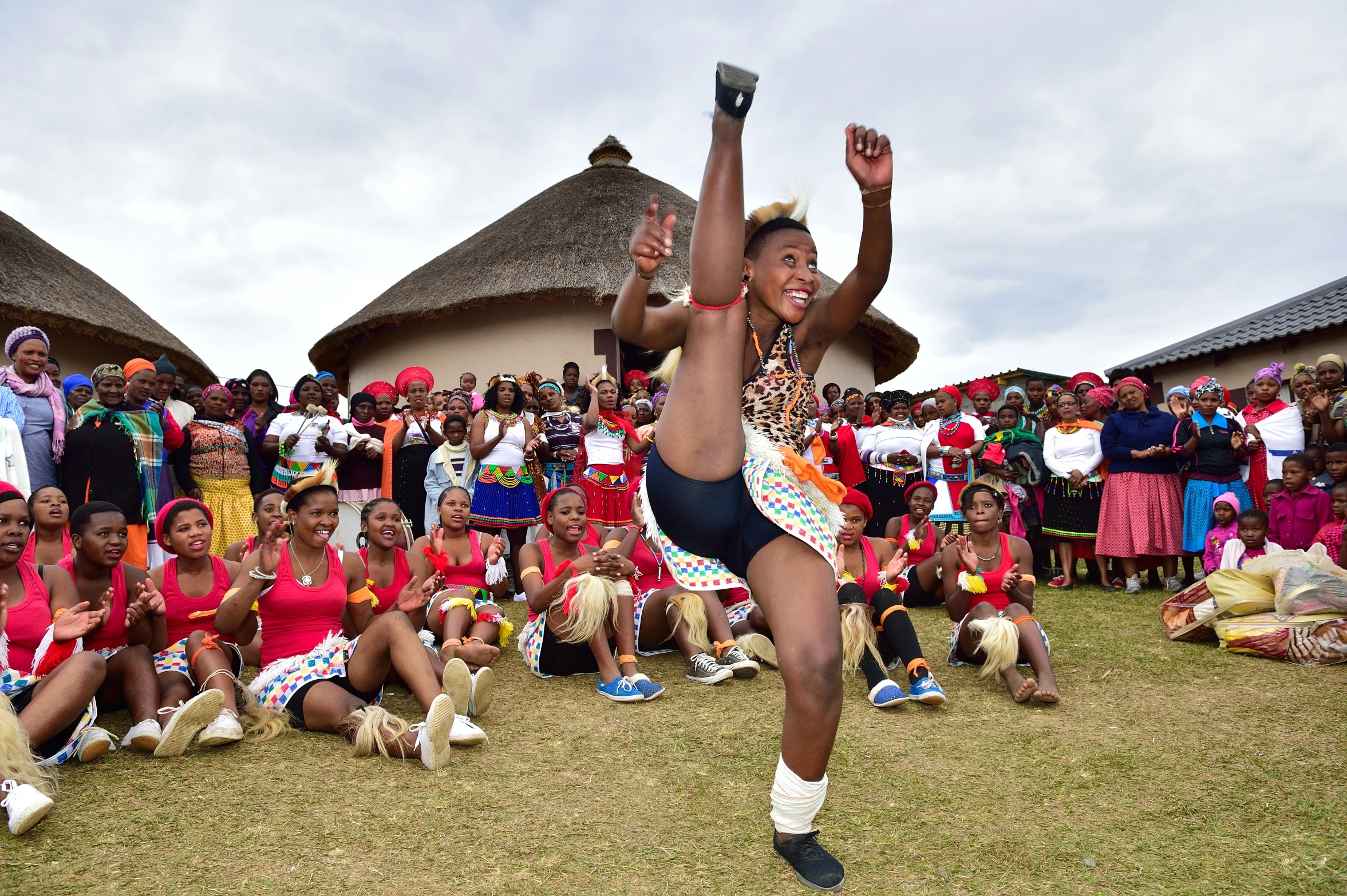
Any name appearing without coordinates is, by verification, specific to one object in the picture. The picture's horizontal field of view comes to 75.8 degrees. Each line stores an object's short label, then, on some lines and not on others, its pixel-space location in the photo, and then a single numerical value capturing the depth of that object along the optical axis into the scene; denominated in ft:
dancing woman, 7.38
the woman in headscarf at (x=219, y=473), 21.34
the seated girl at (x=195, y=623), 11.89
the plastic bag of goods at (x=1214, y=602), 16.69
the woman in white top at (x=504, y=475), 23.36
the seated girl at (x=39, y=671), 9.16
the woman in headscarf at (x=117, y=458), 19.44
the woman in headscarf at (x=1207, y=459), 23.47
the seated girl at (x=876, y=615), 13.43
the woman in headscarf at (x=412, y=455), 24.62
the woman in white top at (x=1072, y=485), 25.53
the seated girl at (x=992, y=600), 13.99
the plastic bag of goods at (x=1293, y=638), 15.19
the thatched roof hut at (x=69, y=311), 40.57
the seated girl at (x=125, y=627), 10.80
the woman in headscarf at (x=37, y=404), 19.52
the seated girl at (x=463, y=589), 15.06
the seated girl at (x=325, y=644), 11.02
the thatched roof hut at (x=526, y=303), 43.06
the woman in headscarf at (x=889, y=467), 27.22
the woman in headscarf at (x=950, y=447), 25.94
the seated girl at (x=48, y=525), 12.77
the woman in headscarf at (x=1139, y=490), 23.90
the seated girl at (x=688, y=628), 15.07
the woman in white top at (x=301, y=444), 22.91
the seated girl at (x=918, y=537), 19.70
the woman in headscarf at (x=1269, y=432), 23.00
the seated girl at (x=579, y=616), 14.14
